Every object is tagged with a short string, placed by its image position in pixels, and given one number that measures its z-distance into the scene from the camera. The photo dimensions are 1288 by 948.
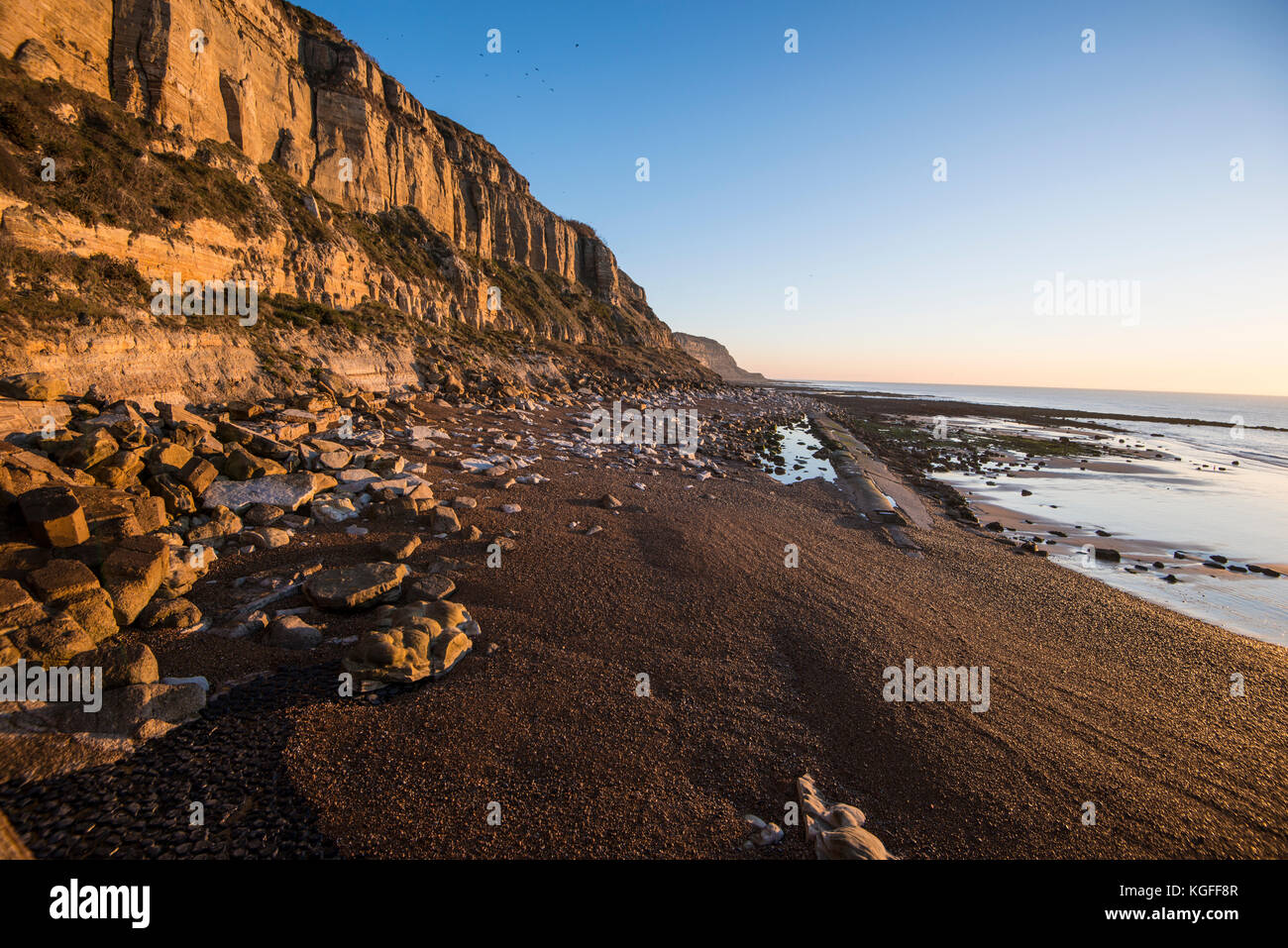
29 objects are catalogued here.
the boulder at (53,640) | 3.98
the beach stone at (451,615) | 5.59
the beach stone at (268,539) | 6.91
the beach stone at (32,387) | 7.93
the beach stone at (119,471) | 6.67
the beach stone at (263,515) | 7.40
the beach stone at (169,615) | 5.00
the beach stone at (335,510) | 7.96
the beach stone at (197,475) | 7.23
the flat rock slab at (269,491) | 7.45
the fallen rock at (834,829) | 3.36
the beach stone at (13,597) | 4.12
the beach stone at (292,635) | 5.10
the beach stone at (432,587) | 6.18
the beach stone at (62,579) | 4.48
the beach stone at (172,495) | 6.85
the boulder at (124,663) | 4.03
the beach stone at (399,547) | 7.13
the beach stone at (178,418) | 8.62
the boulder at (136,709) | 3.71
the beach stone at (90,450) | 6.64
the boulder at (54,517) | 5.00
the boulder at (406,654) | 4.64
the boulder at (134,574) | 4.93
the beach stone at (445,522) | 8.18
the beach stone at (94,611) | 4.45
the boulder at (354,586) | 5.71
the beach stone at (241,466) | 7.96
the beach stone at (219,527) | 6.63
